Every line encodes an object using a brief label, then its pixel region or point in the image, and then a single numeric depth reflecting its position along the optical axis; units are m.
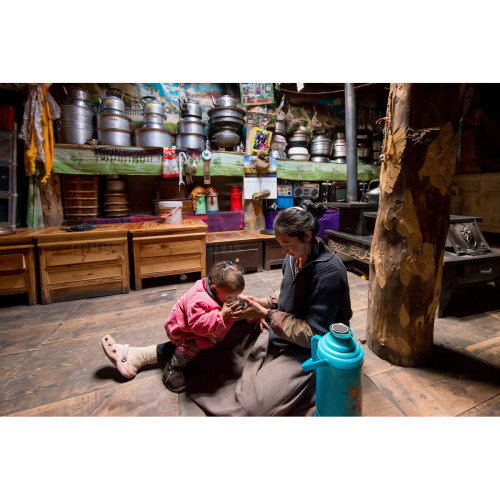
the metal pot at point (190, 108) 4.59
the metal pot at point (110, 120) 4.08
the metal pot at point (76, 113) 3.93
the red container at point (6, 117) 3.70
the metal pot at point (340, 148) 5.91
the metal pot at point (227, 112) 4.77
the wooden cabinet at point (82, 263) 3.32
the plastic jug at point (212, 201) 5.07
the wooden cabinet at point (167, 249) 3.72
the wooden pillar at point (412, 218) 1.85
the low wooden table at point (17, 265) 3.15
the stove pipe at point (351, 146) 4.63
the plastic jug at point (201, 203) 5.00
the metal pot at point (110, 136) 4.12
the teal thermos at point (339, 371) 1.29
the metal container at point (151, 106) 4.25
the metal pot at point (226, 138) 4.84
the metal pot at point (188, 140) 4.58
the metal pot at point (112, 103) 4.11
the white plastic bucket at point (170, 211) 4.11
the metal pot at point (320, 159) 5.75
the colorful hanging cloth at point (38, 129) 3.61
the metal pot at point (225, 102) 4.80
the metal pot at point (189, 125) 4.57
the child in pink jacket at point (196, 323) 1.74
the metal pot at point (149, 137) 4.32
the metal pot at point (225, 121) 4.79
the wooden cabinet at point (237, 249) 4.32
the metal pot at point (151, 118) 4.30
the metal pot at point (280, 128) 5.42
